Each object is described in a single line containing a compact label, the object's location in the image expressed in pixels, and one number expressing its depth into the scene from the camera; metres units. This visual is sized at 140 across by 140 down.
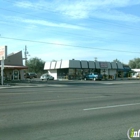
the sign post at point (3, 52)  38.73
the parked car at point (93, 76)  60.03
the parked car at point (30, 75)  74.81
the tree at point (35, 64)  108.81
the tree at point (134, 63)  137.27
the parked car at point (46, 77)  62.30
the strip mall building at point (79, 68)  66.38
